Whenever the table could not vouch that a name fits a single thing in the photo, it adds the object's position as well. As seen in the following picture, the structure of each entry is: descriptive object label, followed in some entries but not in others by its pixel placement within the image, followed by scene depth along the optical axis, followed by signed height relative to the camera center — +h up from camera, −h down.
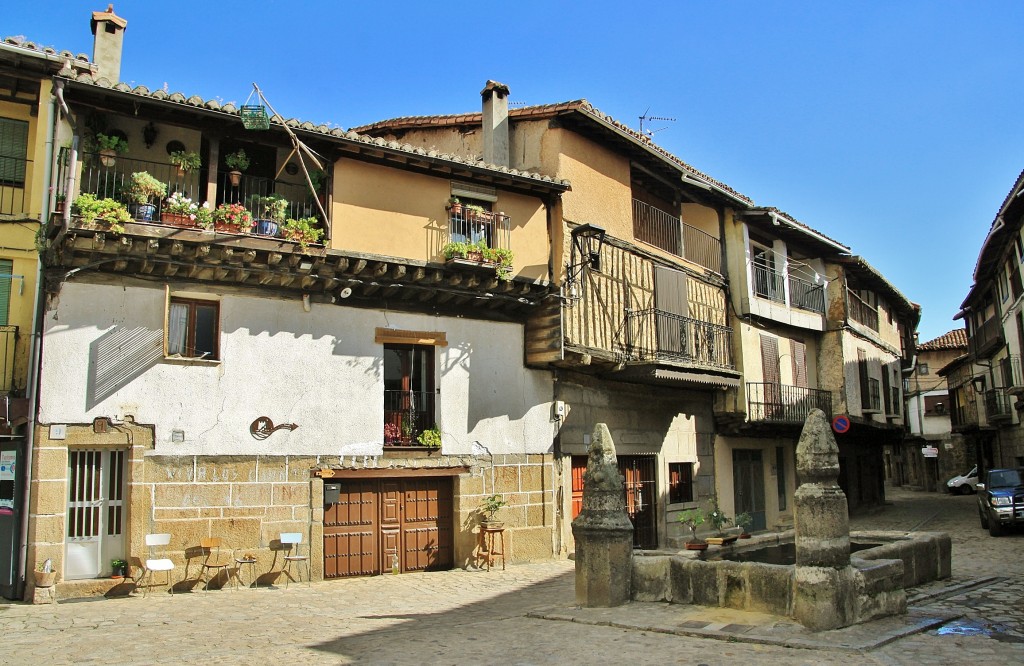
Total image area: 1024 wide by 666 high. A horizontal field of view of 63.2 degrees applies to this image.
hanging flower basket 13.50 +5.55
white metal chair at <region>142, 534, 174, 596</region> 12.49 -1.39
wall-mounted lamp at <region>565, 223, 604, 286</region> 17.48 +4.36
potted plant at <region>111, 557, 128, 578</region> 12.70 -1.54
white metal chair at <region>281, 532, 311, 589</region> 13.75 -1.44
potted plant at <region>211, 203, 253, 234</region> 13.48 +3.94
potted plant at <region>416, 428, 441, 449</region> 15.61 +0.40
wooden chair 13.12 -1.48
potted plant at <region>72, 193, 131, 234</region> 12.33 +3.75
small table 13.41 -1.69
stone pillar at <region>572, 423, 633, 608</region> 10.23 -1.01
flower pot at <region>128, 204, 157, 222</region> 13.01 +3.94
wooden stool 15.78 -1.57
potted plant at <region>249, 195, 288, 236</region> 14.02 +4.29
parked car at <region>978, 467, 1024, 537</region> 19.11 -1.16
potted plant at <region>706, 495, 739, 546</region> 11.91 -1.26
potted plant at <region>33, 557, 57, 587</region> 12.06 -1.53
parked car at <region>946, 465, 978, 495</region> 41.31 -1.64
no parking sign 21.56 +0.72
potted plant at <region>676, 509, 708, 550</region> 11.41 -1.11
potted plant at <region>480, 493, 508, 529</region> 15.85 -0.93
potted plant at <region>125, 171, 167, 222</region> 13.02 +4.21
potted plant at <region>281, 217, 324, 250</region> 14.06 +3.90
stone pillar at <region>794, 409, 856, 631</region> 8.49 -0.92
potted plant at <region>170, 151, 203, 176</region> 13.72 +4.98
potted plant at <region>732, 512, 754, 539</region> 14.10 -1.12
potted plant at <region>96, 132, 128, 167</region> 13.16 +5.05
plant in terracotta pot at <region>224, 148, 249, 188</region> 14.28 +5.14
